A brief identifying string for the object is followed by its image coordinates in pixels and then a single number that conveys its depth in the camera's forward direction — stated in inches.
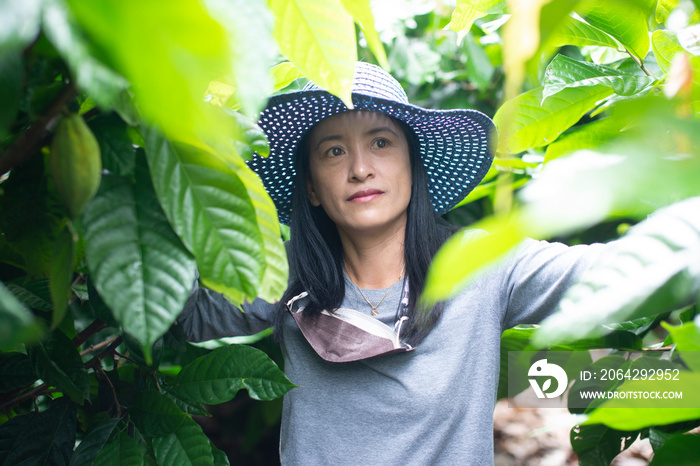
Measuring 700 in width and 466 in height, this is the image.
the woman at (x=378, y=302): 40.9
